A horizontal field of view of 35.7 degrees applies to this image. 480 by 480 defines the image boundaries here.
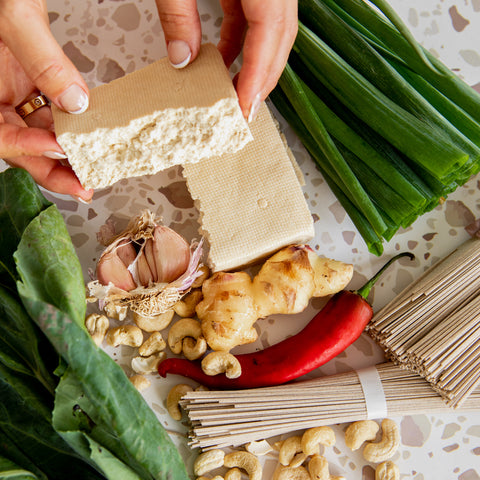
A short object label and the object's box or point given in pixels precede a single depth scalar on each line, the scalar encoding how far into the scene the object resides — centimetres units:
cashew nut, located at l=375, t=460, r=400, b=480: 43
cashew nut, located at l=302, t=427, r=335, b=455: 42
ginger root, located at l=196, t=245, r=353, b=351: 42
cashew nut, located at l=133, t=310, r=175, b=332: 44
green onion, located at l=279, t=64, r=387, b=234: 41
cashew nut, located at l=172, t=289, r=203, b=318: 44
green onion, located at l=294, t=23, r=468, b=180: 39
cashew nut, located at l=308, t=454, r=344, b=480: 42
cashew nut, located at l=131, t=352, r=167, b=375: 44
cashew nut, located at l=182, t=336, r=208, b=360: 43
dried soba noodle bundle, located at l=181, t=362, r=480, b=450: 42
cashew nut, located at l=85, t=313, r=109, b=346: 44
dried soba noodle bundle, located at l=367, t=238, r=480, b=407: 42
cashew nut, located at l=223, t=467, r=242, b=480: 43
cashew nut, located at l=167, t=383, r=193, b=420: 43
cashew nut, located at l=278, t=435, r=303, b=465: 43
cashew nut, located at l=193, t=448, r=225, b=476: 42
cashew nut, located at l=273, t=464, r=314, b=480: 43
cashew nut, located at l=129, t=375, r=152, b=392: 43
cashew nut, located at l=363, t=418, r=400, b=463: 43
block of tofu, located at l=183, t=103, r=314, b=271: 42
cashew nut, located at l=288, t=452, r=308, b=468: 43
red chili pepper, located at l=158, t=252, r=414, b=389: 43
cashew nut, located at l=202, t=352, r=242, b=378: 42
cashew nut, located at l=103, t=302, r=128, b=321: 43
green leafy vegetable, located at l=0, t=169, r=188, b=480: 35
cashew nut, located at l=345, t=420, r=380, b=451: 43
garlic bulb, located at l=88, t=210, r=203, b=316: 42
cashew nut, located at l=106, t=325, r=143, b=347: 43
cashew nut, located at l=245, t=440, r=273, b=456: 43
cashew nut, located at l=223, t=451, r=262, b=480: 42
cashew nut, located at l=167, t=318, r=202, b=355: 44
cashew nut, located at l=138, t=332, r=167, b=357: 44
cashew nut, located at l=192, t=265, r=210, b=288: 43
